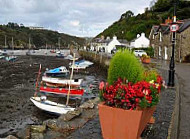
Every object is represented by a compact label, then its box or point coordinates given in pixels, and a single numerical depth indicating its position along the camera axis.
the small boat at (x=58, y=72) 37.88
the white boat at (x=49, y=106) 14.85
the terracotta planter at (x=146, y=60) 24.59
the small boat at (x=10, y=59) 70.12
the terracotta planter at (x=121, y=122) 3.96
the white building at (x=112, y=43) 72.14
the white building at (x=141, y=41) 59.70
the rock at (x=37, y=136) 8.29
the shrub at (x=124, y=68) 4.82
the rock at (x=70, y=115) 9.38
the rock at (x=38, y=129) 8.83
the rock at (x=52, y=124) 8.64
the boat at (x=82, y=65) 48.41
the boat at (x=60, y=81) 24.20
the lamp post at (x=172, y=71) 11.50
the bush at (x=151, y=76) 6.01
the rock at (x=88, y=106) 10.82
